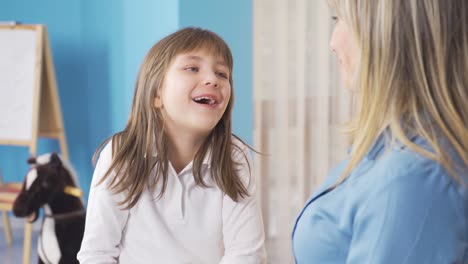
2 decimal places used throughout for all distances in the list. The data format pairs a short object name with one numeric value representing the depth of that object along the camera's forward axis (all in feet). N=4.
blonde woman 4.39
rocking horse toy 7.93
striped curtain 9.56
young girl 6.11
